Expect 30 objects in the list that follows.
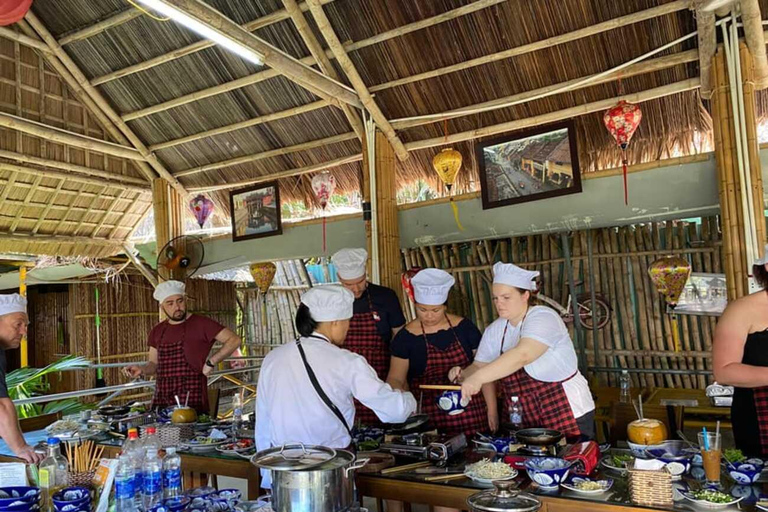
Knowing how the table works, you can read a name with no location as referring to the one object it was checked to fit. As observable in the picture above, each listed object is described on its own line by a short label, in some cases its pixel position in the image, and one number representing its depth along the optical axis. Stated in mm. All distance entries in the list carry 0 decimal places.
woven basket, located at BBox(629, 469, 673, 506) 1945
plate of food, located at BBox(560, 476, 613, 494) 2080
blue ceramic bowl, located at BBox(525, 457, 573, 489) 2137
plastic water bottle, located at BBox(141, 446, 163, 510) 2020
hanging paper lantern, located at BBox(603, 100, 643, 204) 4586
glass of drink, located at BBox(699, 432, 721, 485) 2086
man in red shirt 4113
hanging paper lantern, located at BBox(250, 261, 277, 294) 6926
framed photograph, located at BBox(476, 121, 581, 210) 5031
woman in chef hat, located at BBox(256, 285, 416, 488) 2311
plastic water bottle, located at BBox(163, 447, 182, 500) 2066
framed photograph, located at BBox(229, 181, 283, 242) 6707
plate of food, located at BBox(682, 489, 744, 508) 1886
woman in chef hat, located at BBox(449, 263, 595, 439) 2758
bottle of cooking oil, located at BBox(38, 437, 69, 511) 2068
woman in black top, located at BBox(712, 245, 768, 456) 2441
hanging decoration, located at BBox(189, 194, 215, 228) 6879
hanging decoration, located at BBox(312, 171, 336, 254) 6023
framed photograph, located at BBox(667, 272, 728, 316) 5984
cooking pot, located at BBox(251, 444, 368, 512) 1854
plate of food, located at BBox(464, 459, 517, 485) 2227
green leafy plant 5137
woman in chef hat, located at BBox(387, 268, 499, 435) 3449
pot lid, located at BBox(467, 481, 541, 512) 1863
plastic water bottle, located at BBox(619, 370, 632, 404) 4922
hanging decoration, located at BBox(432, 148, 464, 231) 5285
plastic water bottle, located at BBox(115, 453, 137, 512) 1953
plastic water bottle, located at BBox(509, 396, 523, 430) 2890
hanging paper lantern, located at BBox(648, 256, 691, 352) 5221
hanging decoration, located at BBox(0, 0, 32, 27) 2848
